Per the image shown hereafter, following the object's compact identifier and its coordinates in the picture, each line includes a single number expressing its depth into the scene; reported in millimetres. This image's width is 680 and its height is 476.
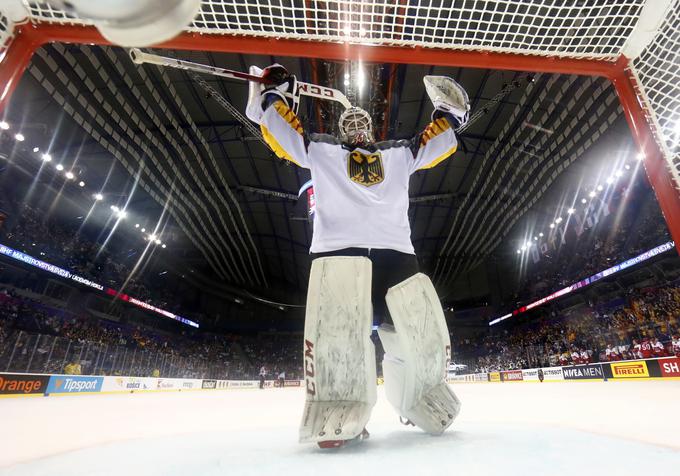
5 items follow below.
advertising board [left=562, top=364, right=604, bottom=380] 9047
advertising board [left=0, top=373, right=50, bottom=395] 6227
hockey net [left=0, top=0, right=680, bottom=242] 1415
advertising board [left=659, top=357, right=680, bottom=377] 7039
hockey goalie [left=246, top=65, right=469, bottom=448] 1450
